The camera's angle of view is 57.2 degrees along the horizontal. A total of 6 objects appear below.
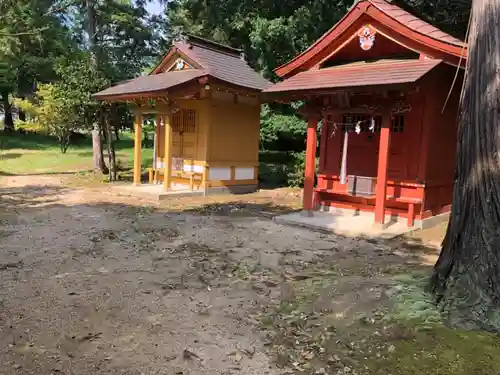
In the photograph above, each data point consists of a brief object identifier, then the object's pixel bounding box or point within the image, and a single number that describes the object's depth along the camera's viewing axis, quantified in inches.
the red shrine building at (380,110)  333.4
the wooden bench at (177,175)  520.7
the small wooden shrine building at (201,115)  495.5
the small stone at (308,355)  141.4
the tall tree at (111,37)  661.9
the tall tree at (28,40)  617.4
